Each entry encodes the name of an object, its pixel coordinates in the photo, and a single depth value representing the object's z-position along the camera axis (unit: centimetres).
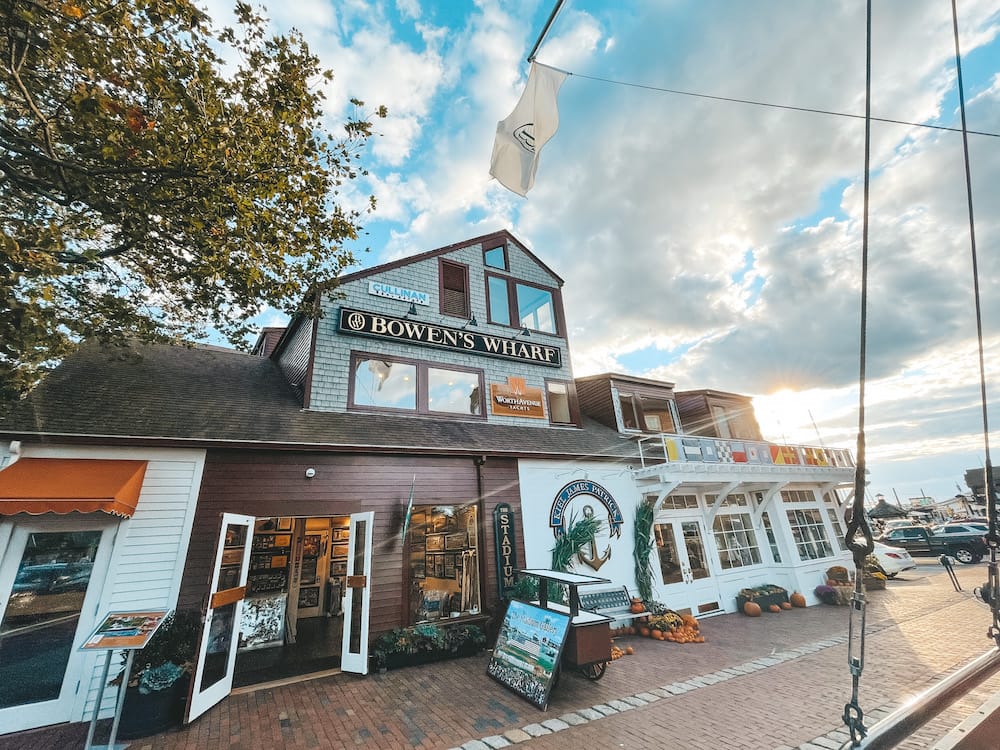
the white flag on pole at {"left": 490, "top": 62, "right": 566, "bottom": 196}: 605
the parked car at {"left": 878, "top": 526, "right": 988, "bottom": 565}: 1848
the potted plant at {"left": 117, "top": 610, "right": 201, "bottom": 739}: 515
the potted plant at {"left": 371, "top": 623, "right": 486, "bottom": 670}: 737
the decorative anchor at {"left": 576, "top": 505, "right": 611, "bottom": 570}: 1005
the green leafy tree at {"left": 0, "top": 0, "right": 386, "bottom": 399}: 539
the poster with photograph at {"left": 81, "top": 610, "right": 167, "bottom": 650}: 452
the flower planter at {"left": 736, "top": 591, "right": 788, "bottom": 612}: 1157
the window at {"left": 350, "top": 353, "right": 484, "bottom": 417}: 1027
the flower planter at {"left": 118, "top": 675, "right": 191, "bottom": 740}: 510
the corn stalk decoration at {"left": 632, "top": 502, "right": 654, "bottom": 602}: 1040
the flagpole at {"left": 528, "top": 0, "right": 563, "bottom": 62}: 474
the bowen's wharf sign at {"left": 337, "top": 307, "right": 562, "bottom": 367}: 1044
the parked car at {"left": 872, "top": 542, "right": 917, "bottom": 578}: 1553
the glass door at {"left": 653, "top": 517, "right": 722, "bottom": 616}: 1098
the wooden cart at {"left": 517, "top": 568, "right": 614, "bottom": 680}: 644
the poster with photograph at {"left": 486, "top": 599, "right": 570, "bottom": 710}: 600
